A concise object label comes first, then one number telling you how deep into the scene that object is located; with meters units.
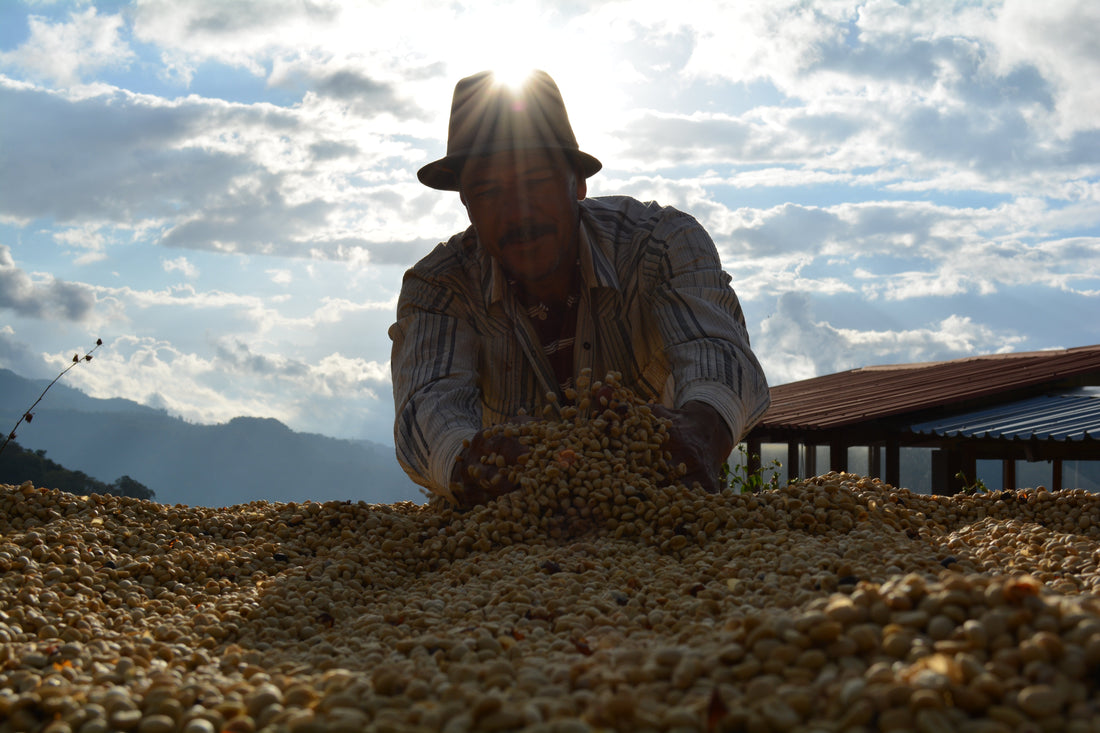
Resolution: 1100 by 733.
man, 3.25
